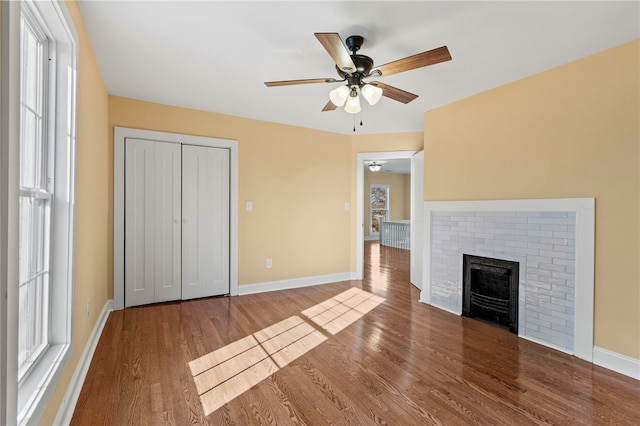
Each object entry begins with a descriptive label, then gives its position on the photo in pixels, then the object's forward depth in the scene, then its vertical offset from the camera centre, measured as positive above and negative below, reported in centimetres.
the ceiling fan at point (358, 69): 191 +98
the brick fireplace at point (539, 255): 254 -39
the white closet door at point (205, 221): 389 -13
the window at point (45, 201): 144 +4
